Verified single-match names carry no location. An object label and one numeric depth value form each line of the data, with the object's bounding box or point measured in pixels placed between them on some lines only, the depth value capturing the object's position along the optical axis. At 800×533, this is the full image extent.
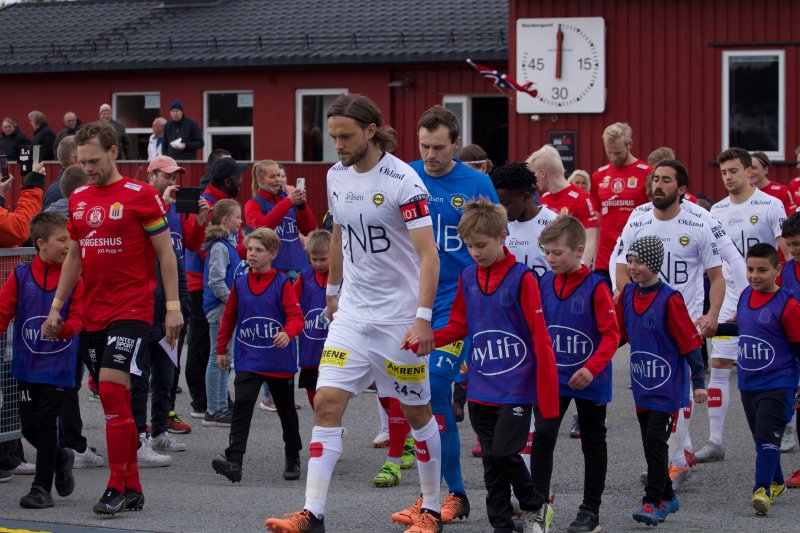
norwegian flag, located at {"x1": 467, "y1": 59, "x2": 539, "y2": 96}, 21.19
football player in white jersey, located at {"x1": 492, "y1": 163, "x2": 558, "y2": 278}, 8.43
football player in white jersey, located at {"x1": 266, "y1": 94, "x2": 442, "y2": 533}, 6.99
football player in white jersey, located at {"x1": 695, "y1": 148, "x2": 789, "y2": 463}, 10.73
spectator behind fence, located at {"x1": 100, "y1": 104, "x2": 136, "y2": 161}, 21.16
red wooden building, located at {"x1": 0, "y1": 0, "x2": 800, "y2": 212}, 20.81
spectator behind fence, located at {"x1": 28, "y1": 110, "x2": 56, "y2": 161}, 22.39
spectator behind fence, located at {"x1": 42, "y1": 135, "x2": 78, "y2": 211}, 10.52
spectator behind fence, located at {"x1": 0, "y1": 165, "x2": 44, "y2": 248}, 8.80
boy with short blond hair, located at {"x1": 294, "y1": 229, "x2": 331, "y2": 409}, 10.02
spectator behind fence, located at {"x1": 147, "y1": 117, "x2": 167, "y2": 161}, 23.91
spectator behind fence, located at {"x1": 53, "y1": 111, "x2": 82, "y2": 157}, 22.14
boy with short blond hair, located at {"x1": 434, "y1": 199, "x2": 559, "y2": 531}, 6.74
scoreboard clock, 21.03
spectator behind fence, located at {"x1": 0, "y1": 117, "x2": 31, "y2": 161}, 22.89
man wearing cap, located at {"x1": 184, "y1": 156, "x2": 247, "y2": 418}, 11.48
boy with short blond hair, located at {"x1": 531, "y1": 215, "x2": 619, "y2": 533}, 7.27
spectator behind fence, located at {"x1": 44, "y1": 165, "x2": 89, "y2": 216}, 9.45
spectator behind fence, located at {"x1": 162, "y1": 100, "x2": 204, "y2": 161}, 23.30
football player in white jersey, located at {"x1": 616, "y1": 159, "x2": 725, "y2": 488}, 9.09
